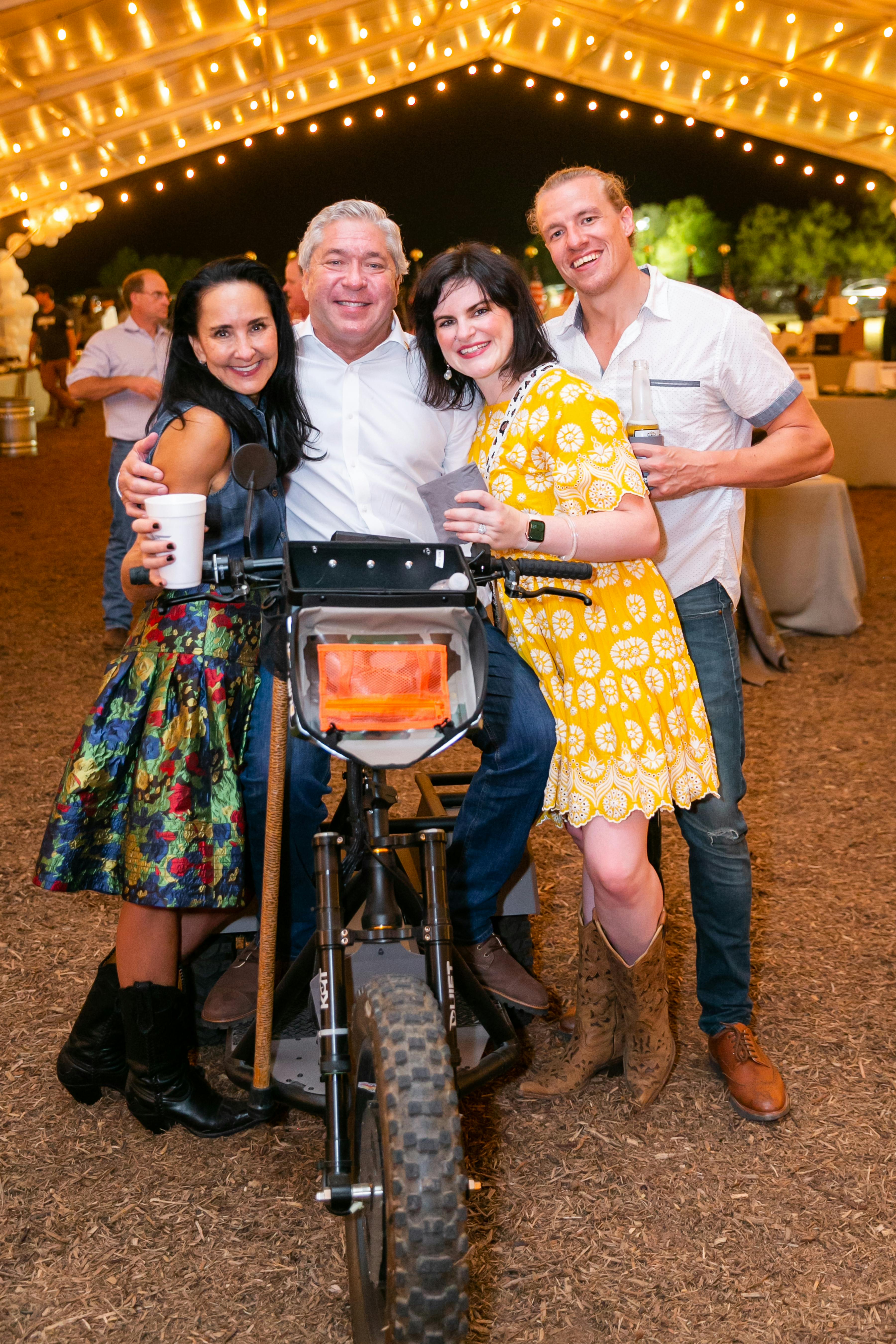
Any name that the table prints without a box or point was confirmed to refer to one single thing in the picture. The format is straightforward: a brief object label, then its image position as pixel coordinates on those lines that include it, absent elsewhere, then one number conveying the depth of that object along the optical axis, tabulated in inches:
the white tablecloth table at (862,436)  414.0
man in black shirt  647.1
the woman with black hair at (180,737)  86.7
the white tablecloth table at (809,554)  238.2
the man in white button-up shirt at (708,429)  95.0
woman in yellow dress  83.0
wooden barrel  523.2
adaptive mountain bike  58.5
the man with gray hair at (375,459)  96.9
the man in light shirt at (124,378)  236.8
